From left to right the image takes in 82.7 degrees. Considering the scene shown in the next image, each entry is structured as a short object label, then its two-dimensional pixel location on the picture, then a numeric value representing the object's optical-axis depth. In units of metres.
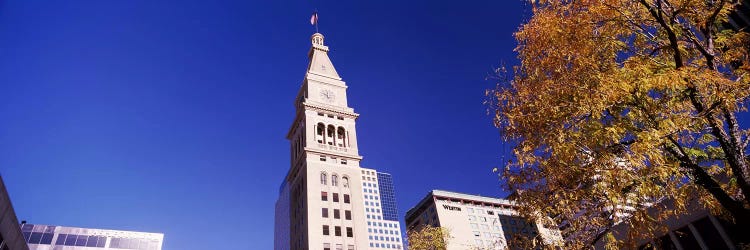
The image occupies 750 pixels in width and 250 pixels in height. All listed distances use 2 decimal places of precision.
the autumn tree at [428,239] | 42.62
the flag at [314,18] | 70.71
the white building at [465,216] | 132.62
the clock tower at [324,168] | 54.31
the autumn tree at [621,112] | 9.27
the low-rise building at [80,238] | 71.62
